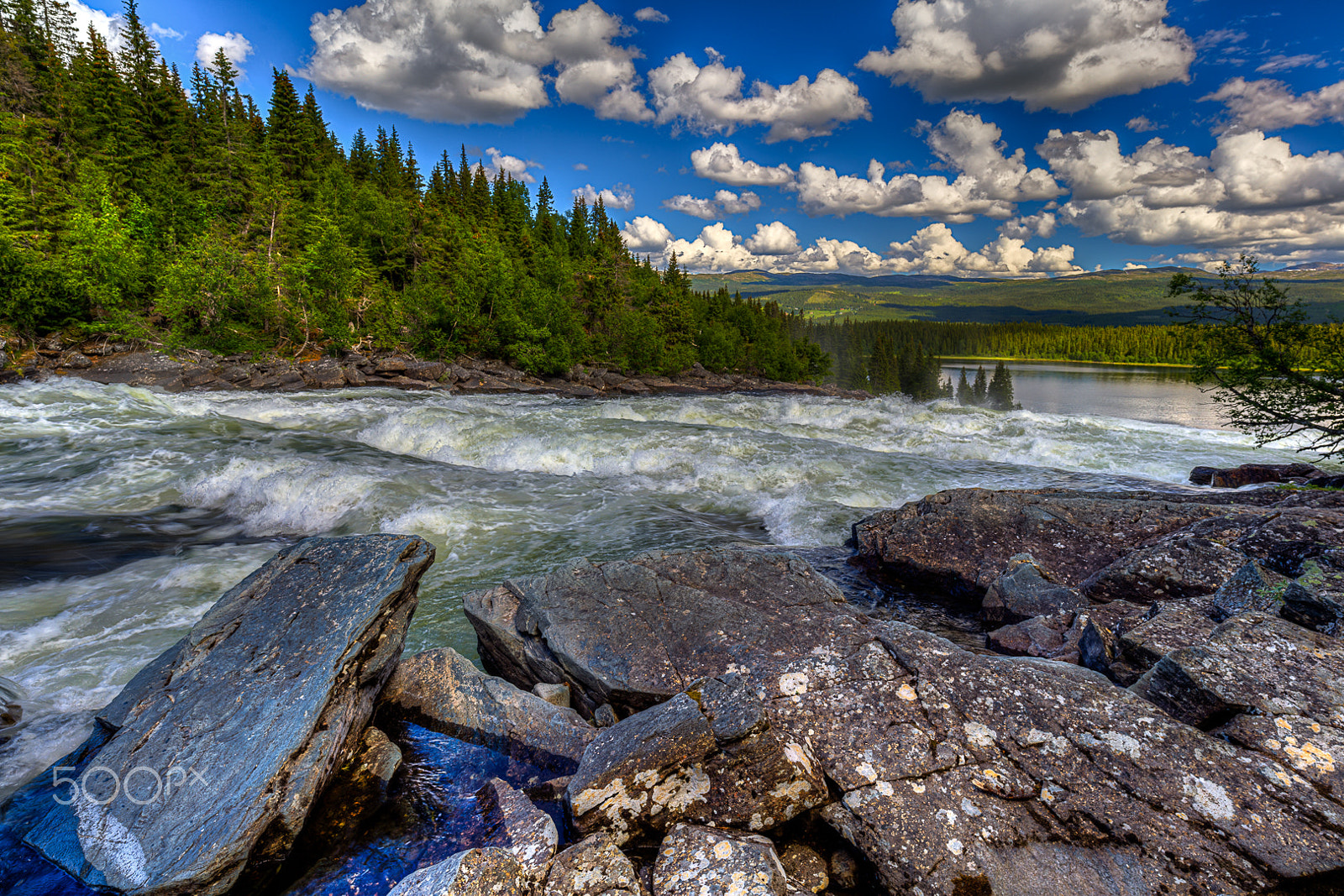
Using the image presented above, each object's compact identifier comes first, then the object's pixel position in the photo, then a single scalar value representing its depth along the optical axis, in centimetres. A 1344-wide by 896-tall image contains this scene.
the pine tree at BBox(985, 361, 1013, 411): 9494
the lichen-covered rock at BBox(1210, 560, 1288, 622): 500
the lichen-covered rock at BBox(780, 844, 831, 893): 331
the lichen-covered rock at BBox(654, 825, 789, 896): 293
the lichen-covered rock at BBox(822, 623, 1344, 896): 303
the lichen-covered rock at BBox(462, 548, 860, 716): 516
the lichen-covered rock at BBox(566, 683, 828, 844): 350
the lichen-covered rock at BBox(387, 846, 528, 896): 285
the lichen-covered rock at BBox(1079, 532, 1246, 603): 653
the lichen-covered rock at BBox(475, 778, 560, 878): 328
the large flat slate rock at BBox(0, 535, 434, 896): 337
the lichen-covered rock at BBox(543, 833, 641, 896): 298
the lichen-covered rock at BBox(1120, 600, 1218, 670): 474
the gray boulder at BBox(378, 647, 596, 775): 462
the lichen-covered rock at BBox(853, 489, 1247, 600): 818
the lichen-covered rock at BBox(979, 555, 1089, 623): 659
